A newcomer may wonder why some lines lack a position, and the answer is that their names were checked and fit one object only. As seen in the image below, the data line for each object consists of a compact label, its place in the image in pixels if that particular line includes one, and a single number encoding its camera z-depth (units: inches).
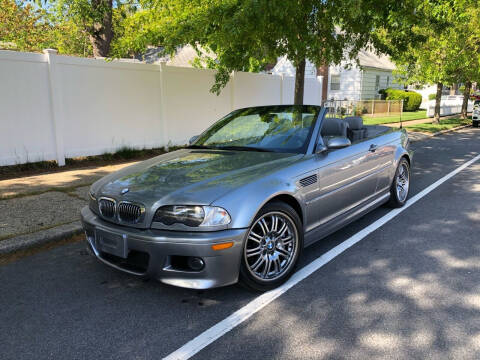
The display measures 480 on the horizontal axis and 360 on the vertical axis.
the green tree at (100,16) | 448.5
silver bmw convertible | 114.9
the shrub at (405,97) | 1152.8
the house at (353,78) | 1144.8
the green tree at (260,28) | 270.7
